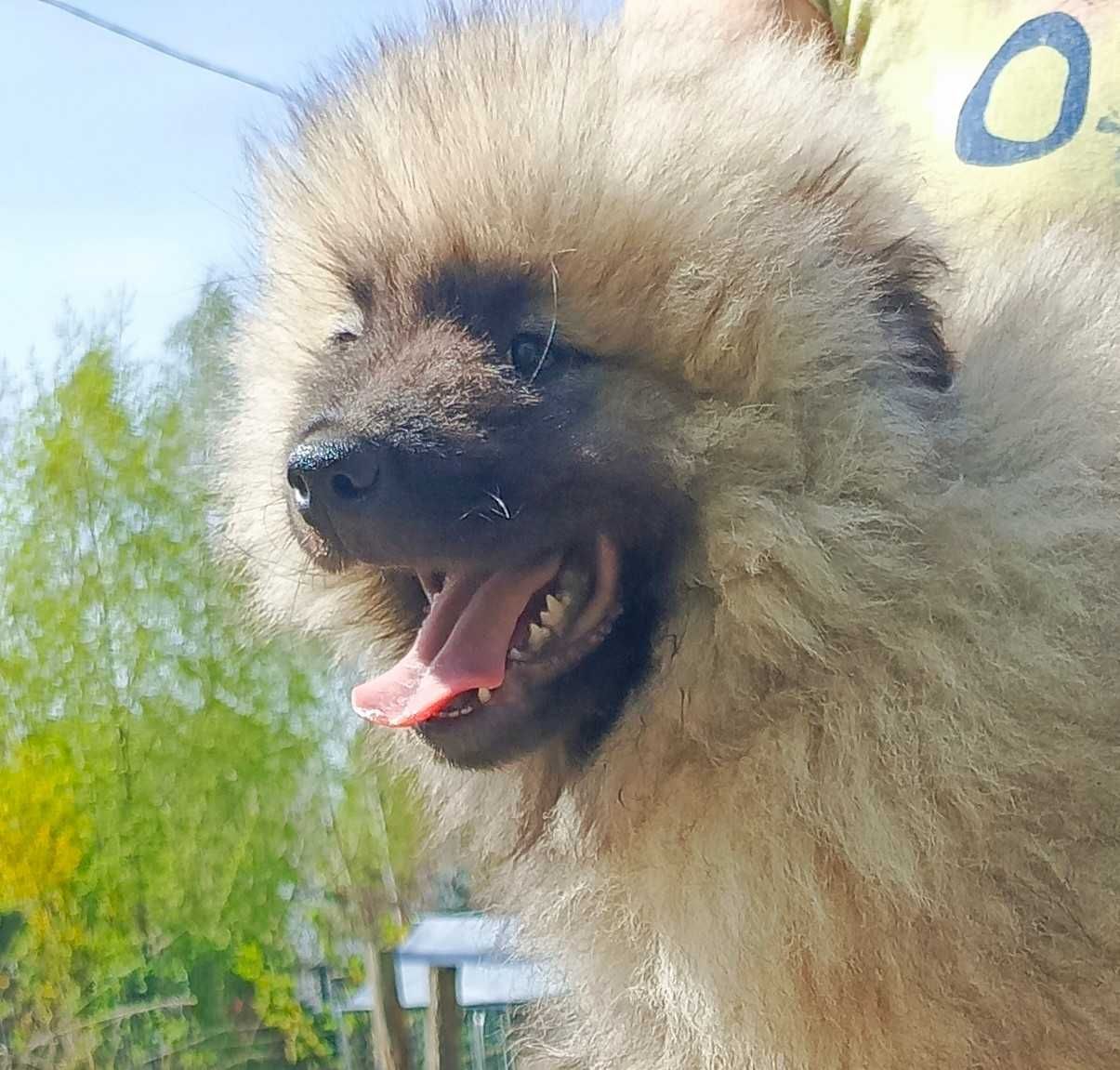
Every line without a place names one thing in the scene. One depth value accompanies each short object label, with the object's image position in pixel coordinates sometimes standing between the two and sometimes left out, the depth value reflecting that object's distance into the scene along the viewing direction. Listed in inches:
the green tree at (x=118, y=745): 132.3
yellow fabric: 36.7
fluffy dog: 28.5
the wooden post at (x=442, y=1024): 142.9
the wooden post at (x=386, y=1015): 153.9
